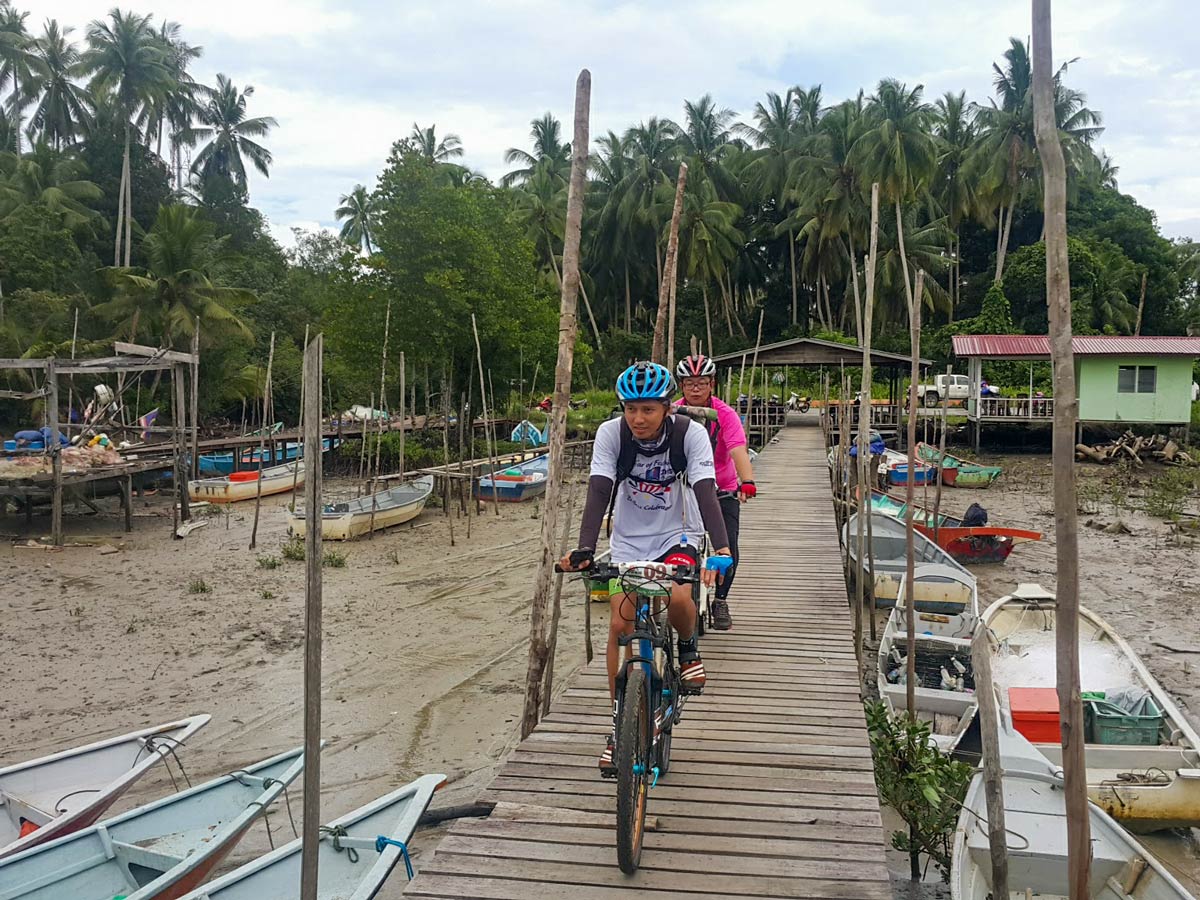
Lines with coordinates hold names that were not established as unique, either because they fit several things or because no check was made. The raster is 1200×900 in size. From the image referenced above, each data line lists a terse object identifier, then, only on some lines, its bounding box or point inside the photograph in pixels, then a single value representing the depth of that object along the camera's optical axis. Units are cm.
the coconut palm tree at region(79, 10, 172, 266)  3641
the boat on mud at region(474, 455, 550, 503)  2156
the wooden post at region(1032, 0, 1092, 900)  348
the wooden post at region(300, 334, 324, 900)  264
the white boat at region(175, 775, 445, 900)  455
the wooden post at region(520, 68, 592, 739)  602
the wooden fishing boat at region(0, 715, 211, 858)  549
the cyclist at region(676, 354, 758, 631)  603
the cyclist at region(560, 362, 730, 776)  409
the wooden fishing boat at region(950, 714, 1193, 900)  452
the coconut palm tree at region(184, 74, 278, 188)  4491
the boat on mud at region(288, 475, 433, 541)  1673
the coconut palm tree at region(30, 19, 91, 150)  3797
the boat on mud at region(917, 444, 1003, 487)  2330
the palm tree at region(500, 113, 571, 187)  4706
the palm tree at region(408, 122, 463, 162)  4234
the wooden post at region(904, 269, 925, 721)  720
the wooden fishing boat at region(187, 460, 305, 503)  2138
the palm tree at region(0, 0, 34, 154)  3653
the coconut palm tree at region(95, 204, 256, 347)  2672
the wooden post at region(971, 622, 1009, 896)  397
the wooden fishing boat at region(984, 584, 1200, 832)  634
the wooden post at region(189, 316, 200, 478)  1816
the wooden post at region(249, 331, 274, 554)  2266
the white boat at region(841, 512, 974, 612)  1203
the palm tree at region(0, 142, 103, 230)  3217
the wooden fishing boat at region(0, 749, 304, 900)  471
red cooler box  726
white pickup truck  3066
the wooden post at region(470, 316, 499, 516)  1886
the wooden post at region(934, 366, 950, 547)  1446
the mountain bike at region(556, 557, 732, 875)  342
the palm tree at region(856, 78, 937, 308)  3372
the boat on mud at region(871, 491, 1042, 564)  1466
